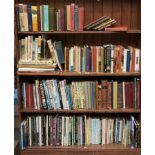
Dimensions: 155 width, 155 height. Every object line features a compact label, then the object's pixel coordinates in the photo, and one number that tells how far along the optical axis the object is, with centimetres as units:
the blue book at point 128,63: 267
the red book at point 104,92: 271
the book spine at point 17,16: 262
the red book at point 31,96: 275
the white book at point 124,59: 266
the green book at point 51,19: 262
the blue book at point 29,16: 263
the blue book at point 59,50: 268
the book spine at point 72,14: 260
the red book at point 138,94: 268
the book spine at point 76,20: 262
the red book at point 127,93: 270
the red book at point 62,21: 262
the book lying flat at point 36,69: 266
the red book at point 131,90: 270
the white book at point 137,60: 266
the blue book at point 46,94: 272
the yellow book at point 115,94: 270
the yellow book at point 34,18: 263
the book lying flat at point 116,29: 261
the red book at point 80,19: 262
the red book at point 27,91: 275
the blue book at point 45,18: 262
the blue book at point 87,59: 266
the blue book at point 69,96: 272
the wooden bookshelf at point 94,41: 267
